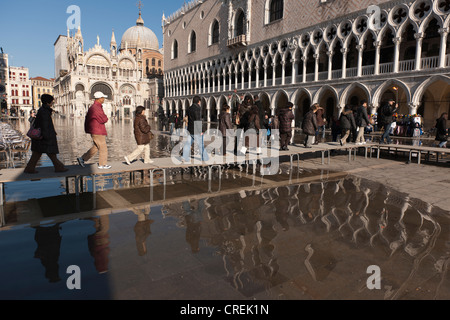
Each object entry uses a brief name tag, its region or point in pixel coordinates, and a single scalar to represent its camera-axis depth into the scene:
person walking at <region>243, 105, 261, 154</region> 8.74
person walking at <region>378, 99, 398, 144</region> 11.52
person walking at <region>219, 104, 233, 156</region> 8.29
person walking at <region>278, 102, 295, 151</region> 9.41
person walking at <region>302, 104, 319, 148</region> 9.90
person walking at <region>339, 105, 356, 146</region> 10.82
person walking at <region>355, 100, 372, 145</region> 10.92
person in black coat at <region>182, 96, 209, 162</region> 7.80
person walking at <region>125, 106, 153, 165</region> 6.71
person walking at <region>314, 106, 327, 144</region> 11.32
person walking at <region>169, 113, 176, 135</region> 22.12
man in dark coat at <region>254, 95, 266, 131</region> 9.37
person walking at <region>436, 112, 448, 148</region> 11.26
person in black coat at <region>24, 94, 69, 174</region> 5.66
